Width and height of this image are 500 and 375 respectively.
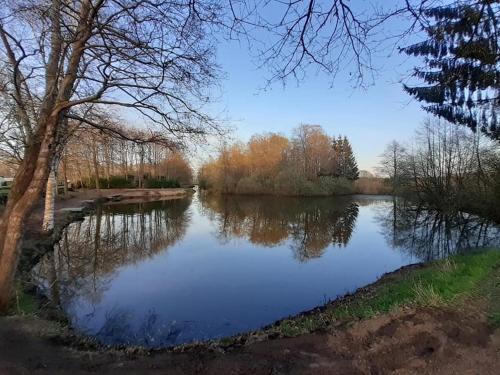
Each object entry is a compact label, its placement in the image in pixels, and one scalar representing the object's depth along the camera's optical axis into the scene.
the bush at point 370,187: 70.31
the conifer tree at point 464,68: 4.62
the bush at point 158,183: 57.47
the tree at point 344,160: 73.56
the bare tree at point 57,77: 6.06
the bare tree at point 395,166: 42.45
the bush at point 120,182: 52.15
